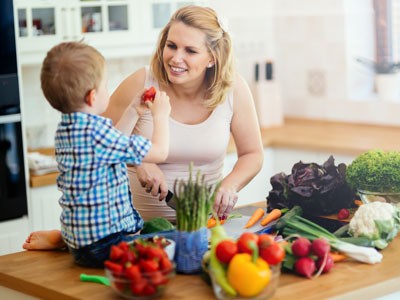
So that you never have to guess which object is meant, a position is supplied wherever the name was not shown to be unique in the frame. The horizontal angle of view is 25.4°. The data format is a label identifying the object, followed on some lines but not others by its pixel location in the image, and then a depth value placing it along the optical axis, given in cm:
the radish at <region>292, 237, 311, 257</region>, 202
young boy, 199
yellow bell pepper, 183
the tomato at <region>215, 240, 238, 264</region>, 187
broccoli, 243
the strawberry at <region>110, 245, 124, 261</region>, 189
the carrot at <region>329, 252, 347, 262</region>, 211
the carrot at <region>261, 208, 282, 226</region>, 243
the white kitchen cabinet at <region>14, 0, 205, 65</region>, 363
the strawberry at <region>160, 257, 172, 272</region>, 187
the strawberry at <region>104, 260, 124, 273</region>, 186
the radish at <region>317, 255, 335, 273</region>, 203
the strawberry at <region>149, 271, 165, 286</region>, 186
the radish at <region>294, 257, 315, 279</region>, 200
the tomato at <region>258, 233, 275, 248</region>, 189
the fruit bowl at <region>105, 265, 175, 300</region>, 186
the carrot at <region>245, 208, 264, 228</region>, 242
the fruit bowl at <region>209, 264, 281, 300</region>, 186
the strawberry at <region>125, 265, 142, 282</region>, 185
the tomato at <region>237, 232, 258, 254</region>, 188
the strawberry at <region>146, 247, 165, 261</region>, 188
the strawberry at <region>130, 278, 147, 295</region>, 186
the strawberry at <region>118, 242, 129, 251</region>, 191
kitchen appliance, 342
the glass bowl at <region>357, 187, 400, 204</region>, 246
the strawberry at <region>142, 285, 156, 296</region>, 187
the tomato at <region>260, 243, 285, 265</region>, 188
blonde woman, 260
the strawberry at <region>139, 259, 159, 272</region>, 186
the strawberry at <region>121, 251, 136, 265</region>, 187
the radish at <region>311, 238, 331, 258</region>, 202
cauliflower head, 222
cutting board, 233
